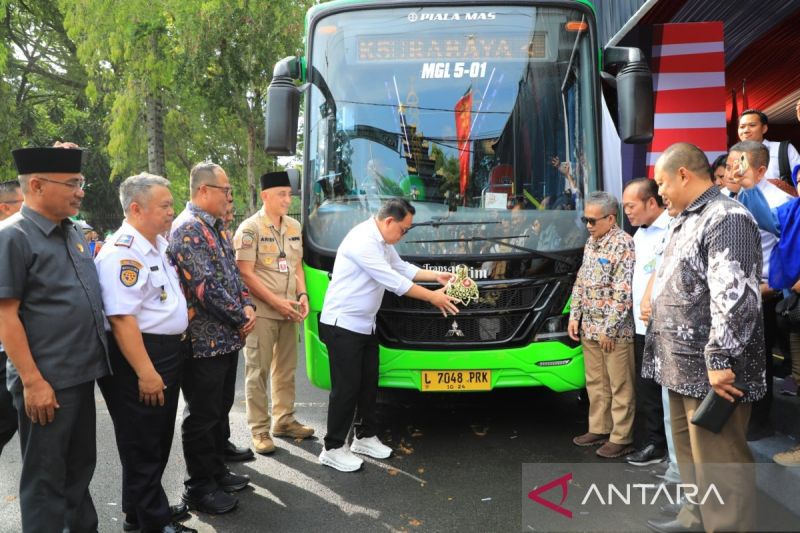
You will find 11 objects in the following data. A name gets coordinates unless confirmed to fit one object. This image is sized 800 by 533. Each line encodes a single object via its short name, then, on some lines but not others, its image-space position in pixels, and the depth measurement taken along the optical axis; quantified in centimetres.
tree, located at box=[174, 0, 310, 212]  1266
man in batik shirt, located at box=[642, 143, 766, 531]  263
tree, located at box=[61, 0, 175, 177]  1354
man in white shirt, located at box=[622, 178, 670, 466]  429
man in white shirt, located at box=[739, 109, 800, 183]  520
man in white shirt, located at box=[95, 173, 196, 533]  312
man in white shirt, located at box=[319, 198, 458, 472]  425
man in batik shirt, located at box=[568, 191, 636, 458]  440
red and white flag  659
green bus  456
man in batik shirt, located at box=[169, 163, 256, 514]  358
